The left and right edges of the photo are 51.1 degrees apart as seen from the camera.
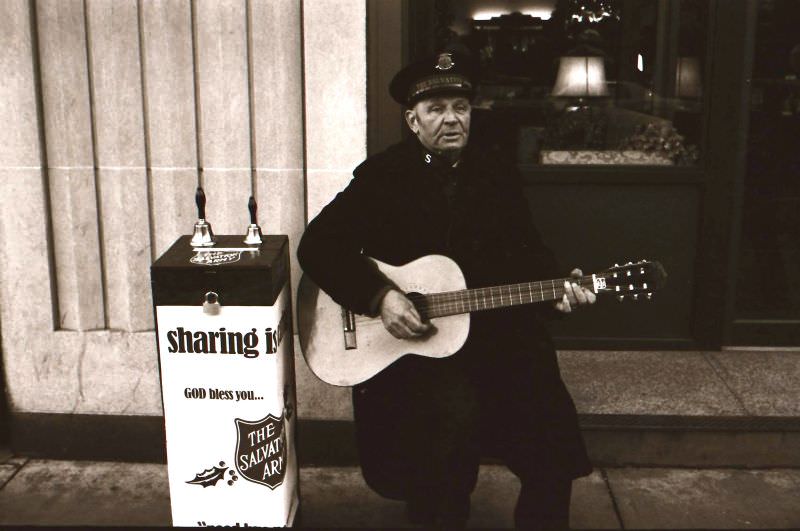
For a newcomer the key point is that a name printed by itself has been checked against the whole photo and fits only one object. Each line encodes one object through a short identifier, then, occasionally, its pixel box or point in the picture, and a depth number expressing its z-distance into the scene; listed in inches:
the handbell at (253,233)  118.3
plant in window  177.2
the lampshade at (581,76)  175.2
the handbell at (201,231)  116.6
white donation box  109.6
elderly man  112.2
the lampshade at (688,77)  173.0
